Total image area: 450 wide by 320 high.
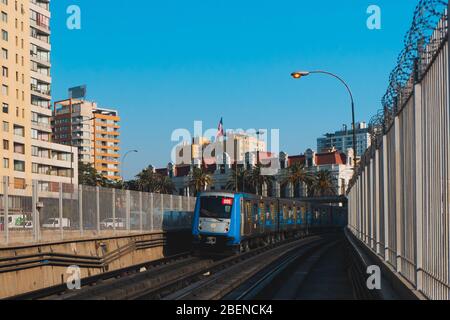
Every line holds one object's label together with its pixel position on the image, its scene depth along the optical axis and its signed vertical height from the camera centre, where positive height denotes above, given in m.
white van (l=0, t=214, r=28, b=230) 19.40 -0.94
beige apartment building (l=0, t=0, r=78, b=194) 88.00 +14.05
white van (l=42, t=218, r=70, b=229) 22.23 -1.18
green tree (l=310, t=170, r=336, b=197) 119.81 +0.45
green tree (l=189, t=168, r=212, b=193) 121.56 +1.84
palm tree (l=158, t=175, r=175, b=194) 140.38 +1.12
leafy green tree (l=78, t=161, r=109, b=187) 131.25 +2.86
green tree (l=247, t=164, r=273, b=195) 117.88 +1.85
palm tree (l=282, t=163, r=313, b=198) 114.44 +2.07
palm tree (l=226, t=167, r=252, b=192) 123.45 +1.46
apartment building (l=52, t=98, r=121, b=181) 186.88 +16.65
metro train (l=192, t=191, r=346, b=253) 31.23 -1.74
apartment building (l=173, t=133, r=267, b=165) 188.38 +11.19
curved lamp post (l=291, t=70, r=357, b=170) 28.05 +5.02
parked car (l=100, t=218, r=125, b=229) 27.94 -1.52
